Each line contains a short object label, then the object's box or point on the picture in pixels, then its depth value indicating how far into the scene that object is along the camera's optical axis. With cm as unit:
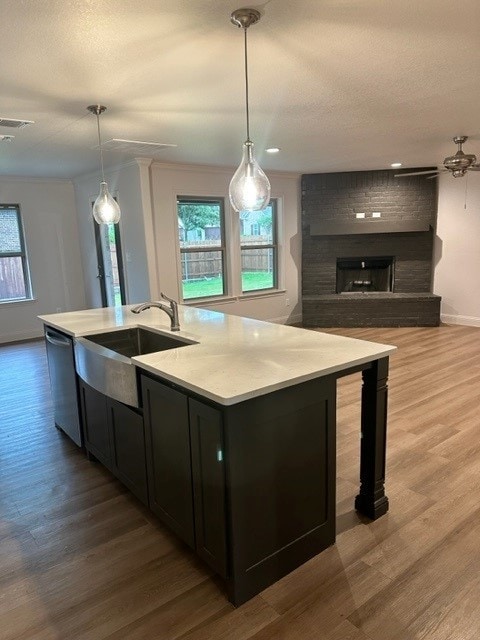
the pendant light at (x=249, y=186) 231
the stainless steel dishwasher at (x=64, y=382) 298
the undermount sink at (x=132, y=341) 296
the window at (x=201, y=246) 615
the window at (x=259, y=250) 675
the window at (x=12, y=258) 651
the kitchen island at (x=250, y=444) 171
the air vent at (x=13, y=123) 346
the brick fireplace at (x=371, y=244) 673
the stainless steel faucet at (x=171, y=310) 275
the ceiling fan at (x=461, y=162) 436
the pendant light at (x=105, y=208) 353
